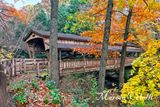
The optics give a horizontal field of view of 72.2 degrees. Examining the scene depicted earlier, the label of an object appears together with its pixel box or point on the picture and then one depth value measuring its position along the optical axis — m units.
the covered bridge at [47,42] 9.12
